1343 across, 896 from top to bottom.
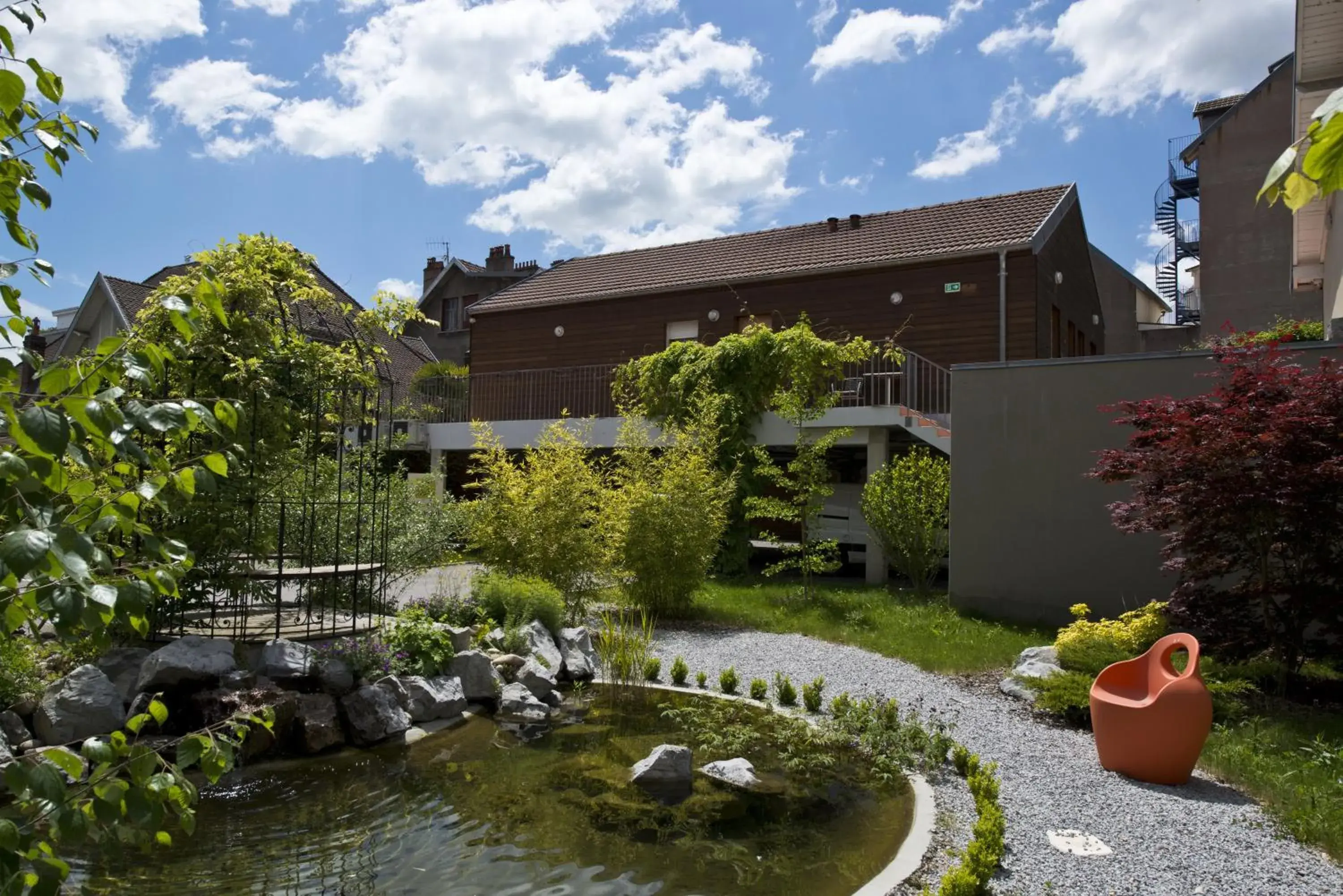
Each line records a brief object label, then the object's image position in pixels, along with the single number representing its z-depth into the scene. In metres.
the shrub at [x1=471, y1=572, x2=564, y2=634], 8.89
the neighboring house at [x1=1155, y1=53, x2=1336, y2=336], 18.78
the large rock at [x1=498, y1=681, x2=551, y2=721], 7.25
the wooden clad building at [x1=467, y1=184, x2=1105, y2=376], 16.08
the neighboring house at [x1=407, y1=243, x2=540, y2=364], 32.22
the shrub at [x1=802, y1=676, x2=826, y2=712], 7.17
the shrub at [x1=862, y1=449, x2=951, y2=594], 12.02
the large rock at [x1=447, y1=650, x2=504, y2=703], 7.45
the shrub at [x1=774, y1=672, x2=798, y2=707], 7.41
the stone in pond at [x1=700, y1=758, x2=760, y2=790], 5.58
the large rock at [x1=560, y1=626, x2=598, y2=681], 8.59
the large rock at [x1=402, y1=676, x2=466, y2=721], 6.88
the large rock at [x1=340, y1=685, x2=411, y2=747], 6.38
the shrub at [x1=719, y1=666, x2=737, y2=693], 7.85
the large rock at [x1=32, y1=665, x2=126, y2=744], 5.49
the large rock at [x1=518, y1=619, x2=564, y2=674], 8.35
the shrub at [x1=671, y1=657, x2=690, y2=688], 8.25
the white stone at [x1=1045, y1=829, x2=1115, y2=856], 4.37
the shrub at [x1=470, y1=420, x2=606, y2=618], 10.15
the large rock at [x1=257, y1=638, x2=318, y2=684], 6.47
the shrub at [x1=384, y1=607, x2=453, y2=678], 7.24
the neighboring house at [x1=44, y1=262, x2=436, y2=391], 20.52
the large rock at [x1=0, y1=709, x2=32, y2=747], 5.31
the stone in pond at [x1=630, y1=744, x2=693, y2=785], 5.56
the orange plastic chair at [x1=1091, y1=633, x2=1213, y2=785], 5.29
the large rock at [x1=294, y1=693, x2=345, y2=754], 6.07
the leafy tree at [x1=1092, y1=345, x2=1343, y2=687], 6.83
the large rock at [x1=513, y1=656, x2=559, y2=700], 7.74
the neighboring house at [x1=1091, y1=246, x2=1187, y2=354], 24.47
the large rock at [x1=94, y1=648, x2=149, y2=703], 6.10
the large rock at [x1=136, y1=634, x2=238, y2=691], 5.96
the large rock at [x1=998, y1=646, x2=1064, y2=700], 7.42
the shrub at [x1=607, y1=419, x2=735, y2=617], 10.80
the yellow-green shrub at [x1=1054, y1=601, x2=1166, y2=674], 7.17
